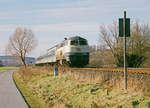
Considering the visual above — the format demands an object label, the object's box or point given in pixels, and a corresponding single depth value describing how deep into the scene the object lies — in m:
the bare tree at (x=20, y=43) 67.00
